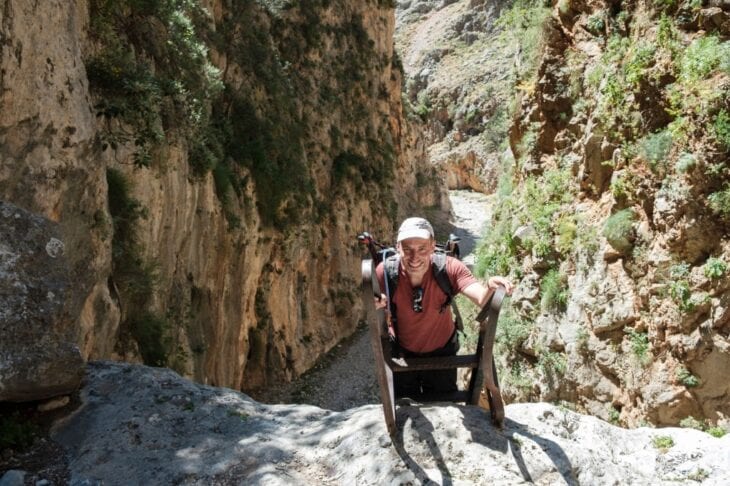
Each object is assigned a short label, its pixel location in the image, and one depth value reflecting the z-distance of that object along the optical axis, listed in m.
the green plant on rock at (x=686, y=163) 6.75
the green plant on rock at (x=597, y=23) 9.45
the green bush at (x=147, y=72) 7.68
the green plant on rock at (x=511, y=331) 9.67
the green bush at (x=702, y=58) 6.75
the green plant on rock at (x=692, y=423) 6.37
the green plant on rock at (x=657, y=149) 7.27
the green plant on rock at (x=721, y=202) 6.39
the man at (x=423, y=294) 3.45
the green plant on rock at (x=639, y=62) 7.88
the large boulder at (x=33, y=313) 3.97
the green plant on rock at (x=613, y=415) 7.50
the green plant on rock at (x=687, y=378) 6.50
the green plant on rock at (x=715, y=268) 6.34
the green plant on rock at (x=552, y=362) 8.54
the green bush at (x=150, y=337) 8.44
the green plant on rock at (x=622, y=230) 7.85
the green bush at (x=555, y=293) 8.97
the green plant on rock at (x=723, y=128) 6.44
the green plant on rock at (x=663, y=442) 3.83
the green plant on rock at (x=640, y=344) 7.17
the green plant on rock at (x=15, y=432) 3.96
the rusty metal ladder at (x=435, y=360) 3.27
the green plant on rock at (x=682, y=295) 6.62
